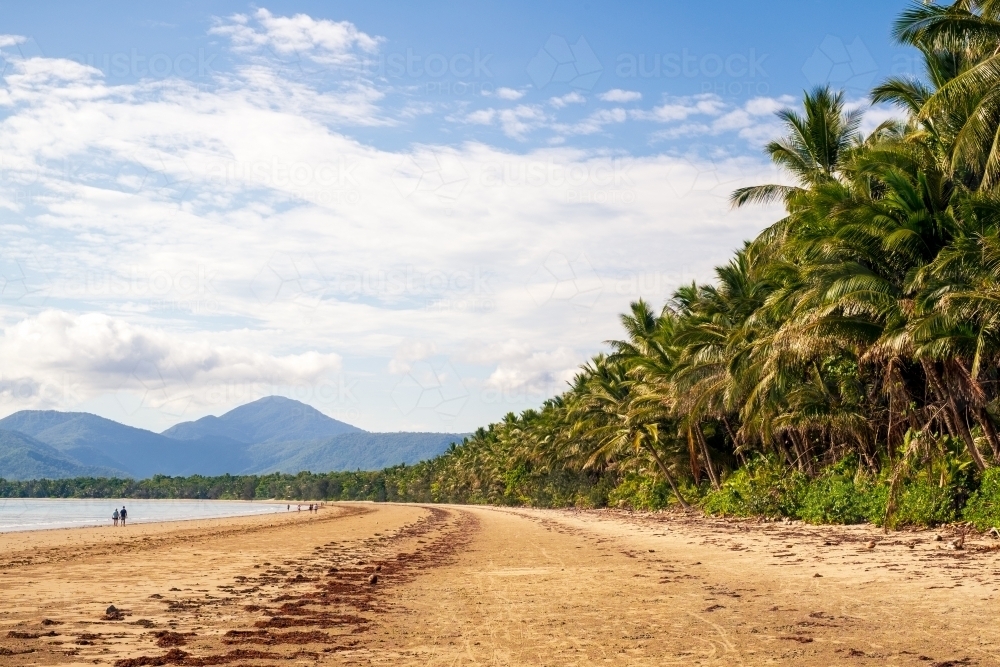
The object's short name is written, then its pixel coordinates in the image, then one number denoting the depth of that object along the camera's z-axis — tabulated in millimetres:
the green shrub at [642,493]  39469
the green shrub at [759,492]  25297
